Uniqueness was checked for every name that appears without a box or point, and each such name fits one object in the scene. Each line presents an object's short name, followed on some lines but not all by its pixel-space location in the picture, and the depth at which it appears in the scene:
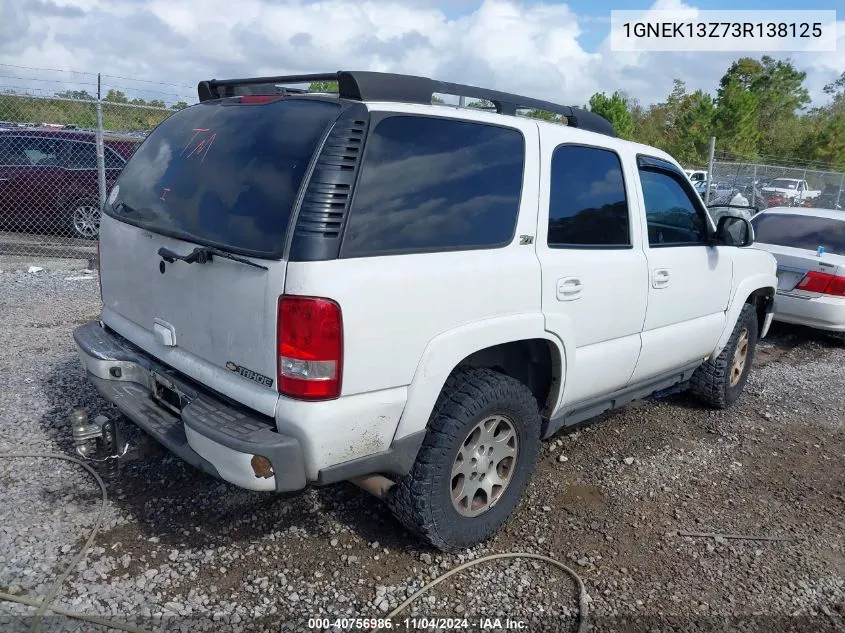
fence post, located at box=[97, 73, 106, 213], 8.37
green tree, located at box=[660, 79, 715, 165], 35.97
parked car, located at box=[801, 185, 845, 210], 18.62
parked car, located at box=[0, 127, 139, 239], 10.05
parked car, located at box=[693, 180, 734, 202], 18.03
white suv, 2.36
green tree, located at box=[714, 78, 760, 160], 33.78
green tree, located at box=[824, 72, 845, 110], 50.42
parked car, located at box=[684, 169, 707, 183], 21.80
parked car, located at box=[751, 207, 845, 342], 6.62
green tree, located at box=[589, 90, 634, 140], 33.00
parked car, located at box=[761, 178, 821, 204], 19.36
